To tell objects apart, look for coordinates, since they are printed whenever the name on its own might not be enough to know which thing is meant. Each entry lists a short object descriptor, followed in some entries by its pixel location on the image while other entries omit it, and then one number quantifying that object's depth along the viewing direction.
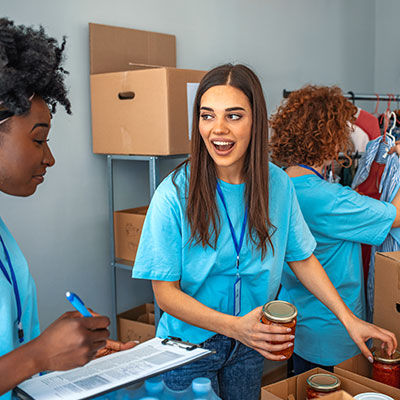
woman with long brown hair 1.32
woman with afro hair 0.76
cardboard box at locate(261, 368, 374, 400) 1.15
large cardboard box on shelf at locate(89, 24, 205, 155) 2.05
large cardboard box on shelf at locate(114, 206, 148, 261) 2.27
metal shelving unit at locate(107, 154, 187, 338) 2.19
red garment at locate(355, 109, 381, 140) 2.49
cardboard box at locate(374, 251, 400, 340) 1.42
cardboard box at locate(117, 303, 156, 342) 2.32
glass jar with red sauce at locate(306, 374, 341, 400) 1.12
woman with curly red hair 1.79
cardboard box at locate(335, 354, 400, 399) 1.15
